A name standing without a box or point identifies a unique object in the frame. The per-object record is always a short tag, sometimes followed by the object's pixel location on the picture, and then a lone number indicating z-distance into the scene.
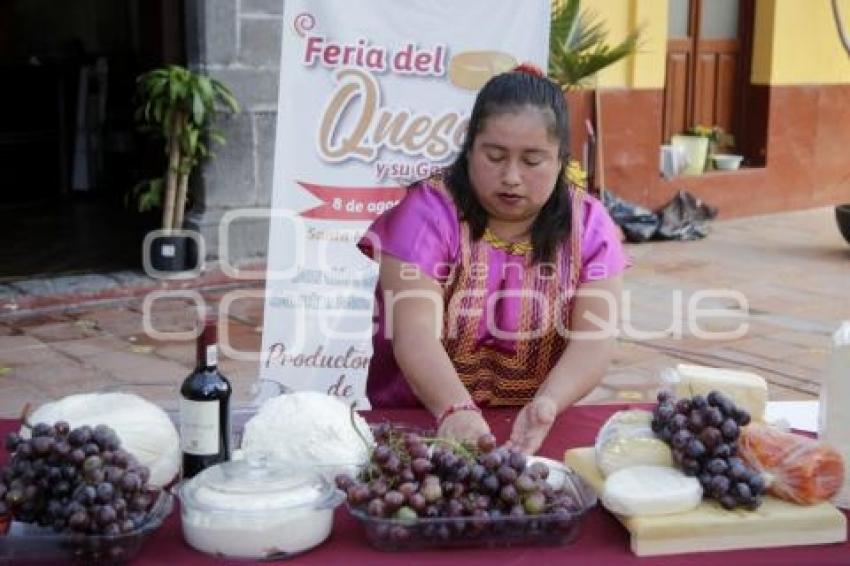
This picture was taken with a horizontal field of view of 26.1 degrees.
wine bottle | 2.80
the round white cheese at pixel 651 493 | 2.67
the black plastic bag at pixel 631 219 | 10.58
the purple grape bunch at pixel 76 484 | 2.53
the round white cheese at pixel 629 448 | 2.80
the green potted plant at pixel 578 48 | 8.42
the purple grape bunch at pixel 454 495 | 2.61
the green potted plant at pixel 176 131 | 7.77
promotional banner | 4.60
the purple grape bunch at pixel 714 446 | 2.71
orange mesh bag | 2.75
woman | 3.20
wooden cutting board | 2.65
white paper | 3.26
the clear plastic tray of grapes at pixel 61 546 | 2.52
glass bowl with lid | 2.56
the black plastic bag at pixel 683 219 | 10.86
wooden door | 11.83
